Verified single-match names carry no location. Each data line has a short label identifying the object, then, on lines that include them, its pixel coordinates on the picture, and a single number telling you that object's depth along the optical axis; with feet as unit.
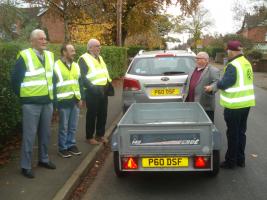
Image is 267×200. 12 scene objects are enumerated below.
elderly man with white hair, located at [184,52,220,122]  16.14
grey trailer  12.10
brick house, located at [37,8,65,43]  118.27
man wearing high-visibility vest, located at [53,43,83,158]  15.26
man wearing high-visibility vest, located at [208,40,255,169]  14.24
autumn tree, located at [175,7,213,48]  184.27
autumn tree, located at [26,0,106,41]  37.83
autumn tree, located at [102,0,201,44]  72.93
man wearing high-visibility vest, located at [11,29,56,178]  13.02
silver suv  20.24
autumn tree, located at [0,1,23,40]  21.25
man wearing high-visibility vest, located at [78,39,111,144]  17.21
